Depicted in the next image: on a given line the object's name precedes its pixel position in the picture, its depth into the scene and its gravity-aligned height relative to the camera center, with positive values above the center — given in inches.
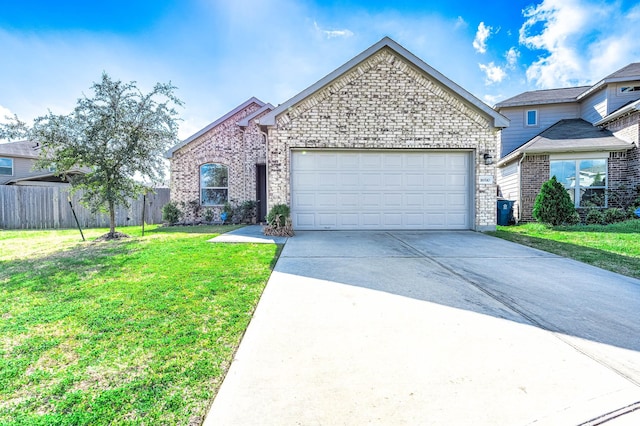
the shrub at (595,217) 417.8 -23.0
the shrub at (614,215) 410.0 -19.7
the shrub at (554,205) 371.9 -3.8
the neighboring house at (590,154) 427.5 +76.9
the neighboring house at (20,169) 661.9 +96.4
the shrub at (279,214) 306.3 -10.2
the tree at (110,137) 279.6 +72.4
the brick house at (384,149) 330.3 +65.3
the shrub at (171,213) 474.9 -12.2
